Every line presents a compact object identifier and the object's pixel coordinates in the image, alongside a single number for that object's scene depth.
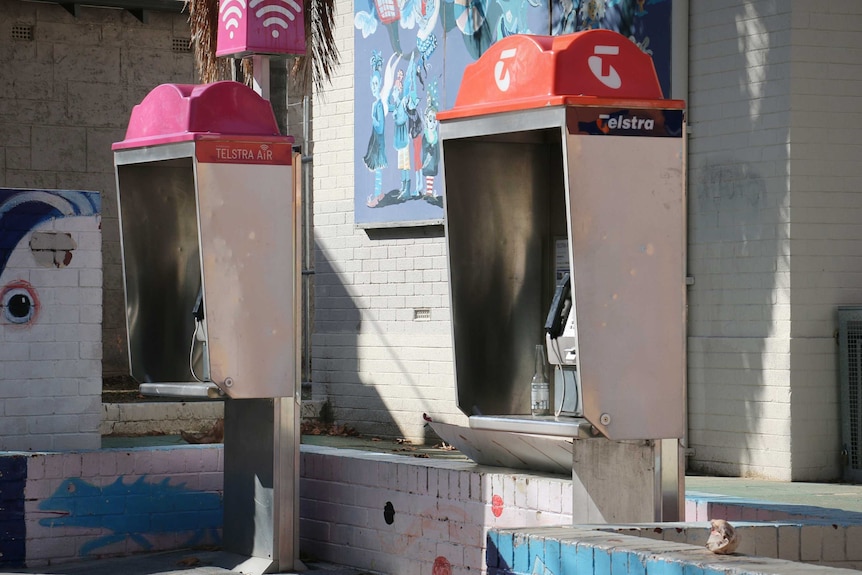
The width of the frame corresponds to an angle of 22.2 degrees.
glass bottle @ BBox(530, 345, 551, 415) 9.60
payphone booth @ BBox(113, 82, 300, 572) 11.77
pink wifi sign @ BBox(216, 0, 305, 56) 12.22
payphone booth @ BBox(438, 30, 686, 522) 8.28
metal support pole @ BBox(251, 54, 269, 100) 12.59
